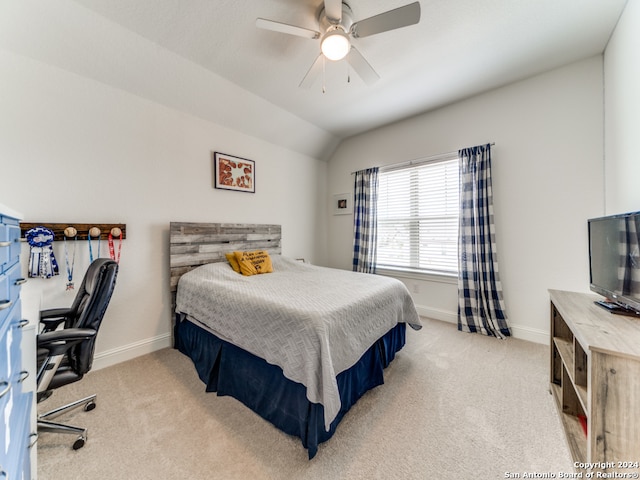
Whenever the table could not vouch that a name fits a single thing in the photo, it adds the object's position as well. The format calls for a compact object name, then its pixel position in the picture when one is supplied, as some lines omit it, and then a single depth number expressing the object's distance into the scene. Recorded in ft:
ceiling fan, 4.91
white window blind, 10.24
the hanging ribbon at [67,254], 6.35
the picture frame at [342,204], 13.43
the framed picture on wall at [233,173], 9.56
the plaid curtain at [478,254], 8.88
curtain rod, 10.06
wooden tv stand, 2.92
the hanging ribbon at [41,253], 5.79
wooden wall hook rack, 5.97
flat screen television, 3.97
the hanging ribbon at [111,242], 7.09
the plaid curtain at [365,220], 12.20
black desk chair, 4.07
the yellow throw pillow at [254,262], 8.66
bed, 4.35
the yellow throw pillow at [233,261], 8.77
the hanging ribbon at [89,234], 6.69
